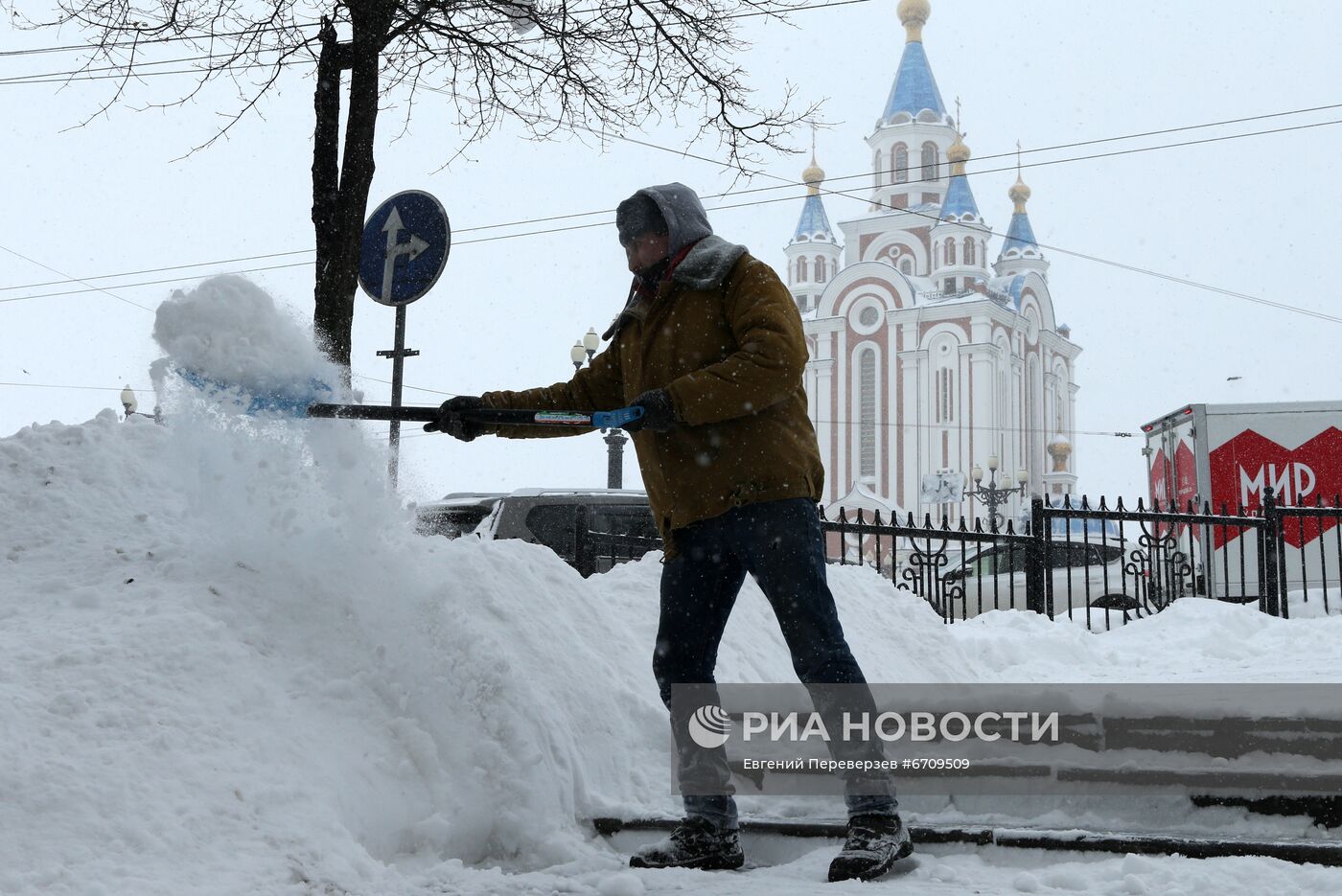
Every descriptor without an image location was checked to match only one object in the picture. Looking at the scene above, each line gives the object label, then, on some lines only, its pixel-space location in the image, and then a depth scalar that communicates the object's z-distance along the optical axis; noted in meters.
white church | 57.38
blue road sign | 6.50
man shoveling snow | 2.87
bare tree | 6.24
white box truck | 13.17
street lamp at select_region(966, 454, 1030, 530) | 33.34
